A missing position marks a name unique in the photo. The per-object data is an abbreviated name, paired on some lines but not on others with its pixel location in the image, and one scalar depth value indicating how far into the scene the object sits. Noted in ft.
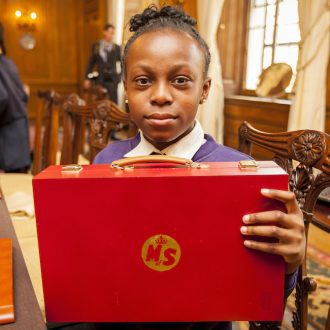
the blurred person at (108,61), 20.42
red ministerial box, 1.97
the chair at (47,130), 6.77
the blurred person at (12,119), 8.71
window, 11.53
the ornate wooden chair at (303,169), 2.68
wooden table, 1.76
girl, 2.60
